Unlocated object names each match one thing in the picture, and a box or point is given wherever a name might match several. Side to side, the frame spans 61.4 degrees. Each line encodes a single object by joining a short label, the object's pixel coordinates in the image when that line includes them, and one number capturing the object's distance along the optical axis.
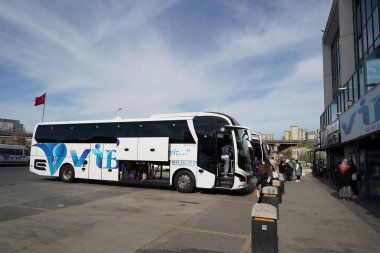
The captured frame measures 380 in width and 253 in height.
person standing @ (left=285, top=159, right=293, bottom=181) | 26.18
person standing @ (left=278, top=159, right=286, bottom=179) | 27.17
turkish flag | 39.47
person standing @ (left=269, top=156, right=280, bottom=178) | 14.98
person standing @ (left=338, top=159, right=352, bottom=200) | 13.09
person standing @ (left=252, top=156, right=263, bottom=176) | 21.98
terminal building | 12.40
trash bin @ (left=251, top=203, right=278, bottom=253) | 4.97
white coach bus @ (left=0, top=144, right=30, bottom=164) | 36.09
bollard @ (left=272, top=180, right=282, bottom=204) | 11.92
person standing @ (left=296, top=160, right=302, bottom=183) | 25.25
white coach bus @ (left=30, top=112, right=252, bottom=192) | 14.01
